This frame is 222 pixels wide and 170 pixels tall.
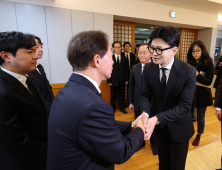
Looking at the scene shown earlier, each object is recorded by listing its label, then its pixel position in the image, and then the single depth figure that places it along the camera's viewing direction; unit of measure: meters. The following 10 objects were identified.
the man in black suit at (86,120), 0.61
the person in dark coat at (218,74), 3.66
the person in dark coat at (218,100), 1.66
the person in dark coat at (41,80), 1.75
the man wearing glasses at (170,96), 1.19
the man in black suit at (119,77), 3.70
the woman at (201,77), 2.21
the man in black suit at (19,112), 0.91
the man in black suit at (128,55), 3.99
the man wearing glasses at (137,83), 2.18
